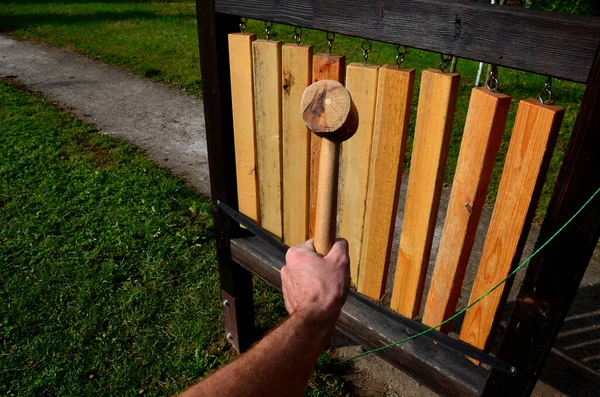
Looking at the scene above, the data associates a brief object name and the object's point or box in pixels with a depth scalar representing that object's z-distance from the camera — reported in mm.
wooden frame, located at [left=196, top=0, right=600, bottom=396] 1285
